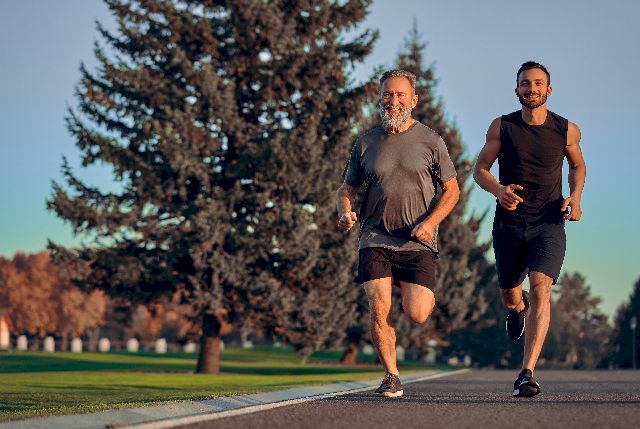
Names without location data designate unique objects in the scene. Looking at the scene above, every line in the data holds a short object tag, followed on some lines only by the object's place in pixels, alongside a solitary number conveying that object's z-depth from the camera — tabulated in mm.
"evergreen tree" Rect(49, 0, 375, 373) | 23562
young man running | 8570
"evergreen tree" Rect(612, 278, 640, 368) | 74812
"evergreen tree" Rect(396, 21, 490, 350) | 37500
